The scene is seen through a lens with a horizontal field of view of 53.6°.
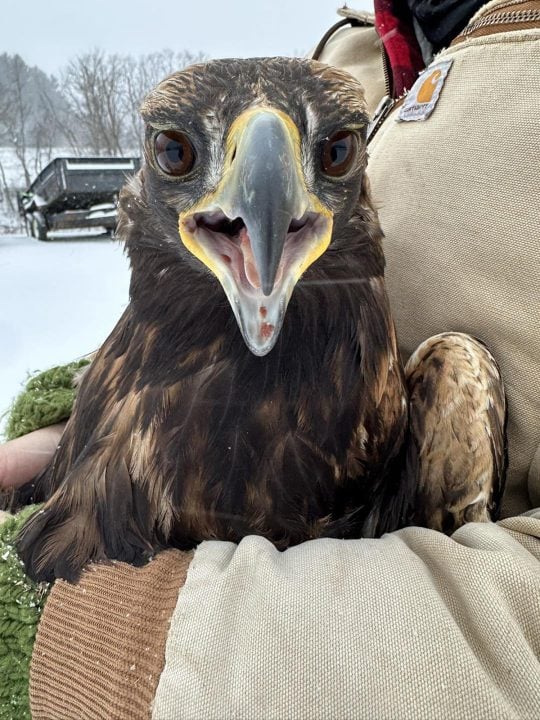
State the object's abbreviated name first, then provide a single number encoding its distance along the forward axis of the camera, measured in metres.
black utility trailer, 10.45
